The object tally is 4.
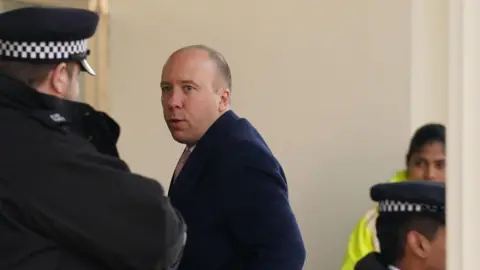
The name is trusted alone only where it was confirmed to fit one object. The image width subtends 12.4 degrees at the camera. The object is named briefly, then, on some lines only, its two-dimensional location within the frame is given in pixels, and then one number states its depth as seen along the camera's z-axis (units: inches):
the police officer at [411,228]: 176.7
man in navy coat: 182.1
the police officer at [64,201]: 163.4
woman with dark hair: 211.3
